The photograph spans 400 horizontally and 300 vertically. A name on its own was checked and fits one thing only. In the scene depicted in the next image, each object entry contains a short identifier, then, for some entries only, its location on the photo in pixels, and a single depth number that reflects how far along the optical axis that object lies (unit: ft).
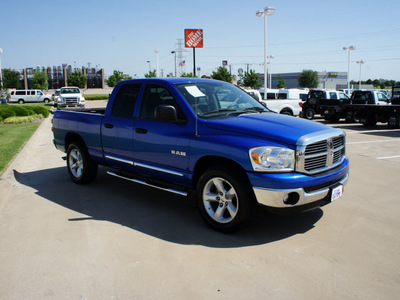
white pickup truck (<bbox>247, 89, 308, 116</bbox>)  56.49
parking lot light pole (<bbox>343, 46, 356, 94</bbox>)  195.85
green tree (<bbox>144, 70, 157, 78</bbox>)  228.76
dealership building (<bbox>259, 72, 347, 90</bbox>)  443.32
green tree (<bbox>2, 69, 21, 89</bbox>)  222.89
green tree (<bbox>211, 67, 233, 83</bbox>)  184.62
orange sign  147.23
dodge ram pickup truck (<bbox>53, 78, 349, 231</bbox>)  13.48
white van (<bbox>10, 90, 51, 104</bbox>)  167.63
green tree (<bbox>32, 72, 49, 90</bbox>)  273.29
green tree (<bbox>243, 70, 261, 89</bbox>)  185.47
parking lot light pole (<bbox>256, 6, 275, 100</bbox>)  97.14
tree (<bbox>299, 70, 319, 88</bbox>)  346.74
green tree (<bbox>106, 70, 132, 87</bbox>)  239.30
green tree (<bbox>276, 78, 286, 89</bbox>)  330.38
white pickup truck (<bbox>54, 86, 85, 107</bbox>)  102.47
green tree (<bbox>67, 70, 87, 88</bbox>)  267.80
